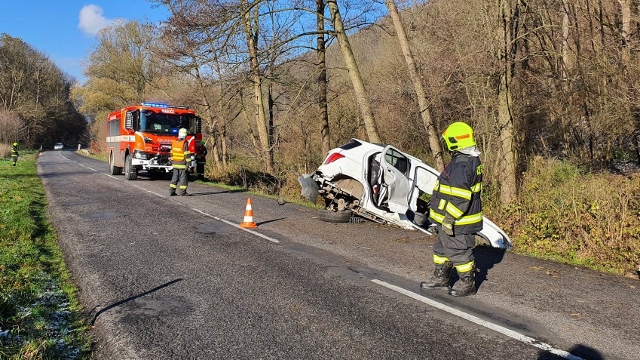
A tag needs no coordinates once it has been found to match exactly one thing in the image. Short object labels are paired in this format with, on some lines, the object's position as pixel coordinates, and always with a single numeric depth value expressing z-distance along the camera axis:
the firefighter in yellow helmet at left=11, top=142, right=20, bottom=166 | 28.35
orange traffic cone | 9.08
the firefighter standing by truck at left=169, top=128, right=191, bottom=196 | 13.30
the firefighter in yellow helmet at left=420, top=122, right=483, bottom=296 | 4.98
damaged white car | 8.80
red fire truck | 17.55
